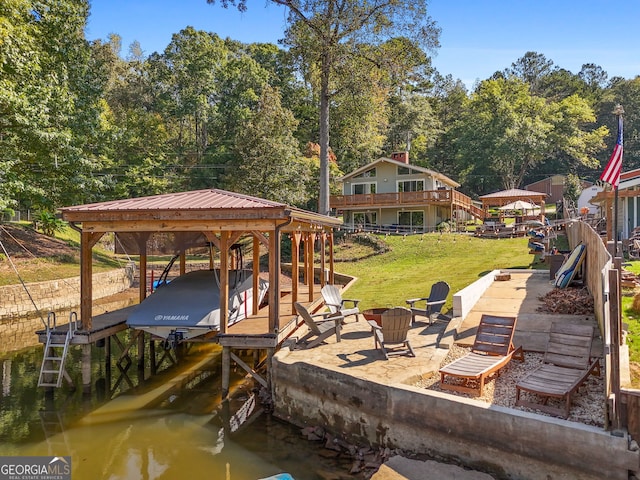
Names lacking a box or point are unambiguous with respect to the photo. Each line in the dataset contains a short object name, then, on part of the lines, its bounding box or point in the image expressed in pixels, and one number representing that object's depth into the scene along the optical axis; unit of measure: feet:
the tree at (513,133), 144.97
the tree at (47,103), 62.83
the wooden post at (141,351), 39.90
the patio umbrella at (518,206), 98.84
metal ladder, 33.04
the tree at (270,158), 104.83
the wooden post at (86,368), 33.88
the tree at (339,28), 80.07
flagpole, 24.38
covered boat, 33.17
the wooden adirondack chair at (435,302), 38.24
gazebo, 109.70
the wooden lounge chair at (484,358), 23.88
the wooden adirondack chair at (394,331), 29.53
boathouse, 31.40
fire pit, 35.65
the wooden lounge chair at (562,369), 21.30
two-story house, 110.42
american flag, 26.19
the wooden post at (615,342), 18.12
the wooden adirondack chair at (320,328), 31.86
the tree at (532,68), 217.15
